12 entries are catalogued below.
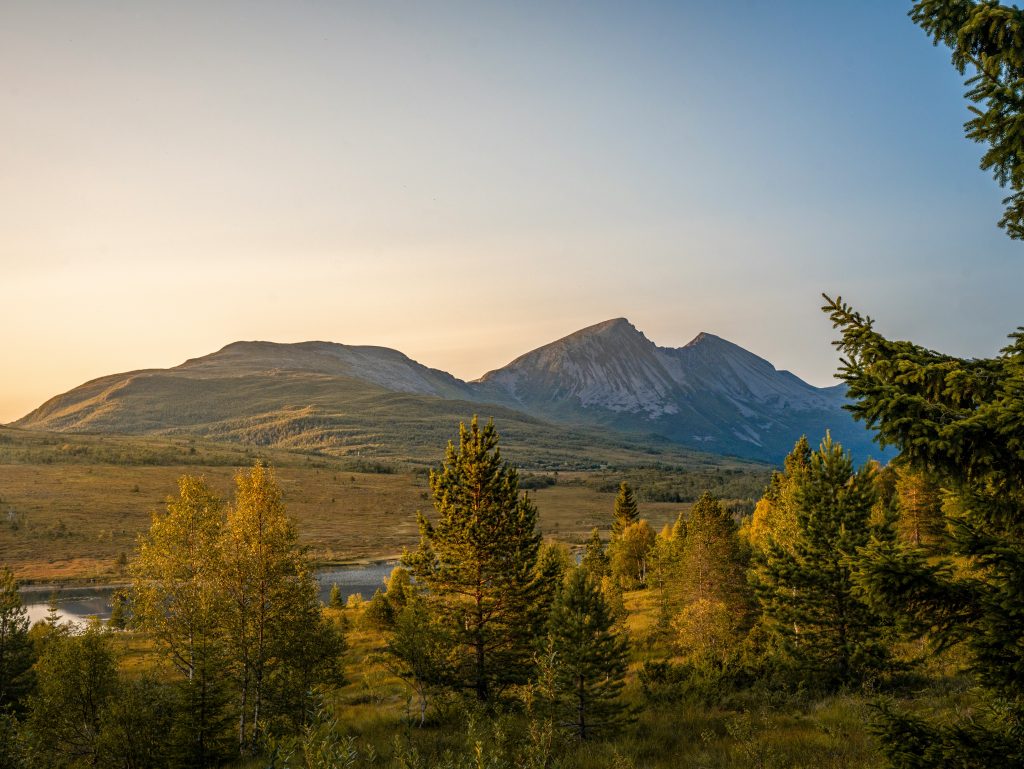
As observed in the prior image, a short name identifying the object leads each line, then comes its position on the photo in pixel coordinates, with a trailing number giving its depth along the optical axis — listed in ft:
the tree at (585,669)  61.26
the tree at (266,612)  68.90
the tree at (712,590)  101.76
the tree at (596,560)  195.83
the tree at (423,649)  73.87
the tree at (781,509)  95.72
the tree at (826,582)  74.18
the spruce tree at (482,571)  78.79
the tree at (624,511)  242.37
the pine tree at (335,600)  196.13
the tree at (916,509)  150.30
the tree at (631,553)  223.30
